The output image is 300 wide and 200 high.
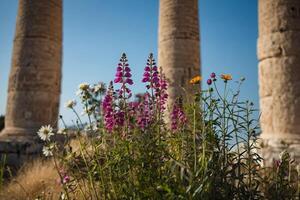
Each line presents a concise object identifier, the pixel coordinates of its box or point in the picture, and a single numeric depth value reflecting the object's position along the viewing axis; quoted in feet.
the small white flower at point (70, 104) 9.02
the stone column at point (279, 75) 23.53
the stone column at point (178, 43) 35.09
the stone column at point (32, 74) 33.47
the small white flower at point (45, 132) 9.30
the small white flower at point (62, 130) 9.28
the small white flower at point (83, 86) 8.85
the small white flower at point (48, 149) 9.11
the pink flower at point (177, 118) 10.11
